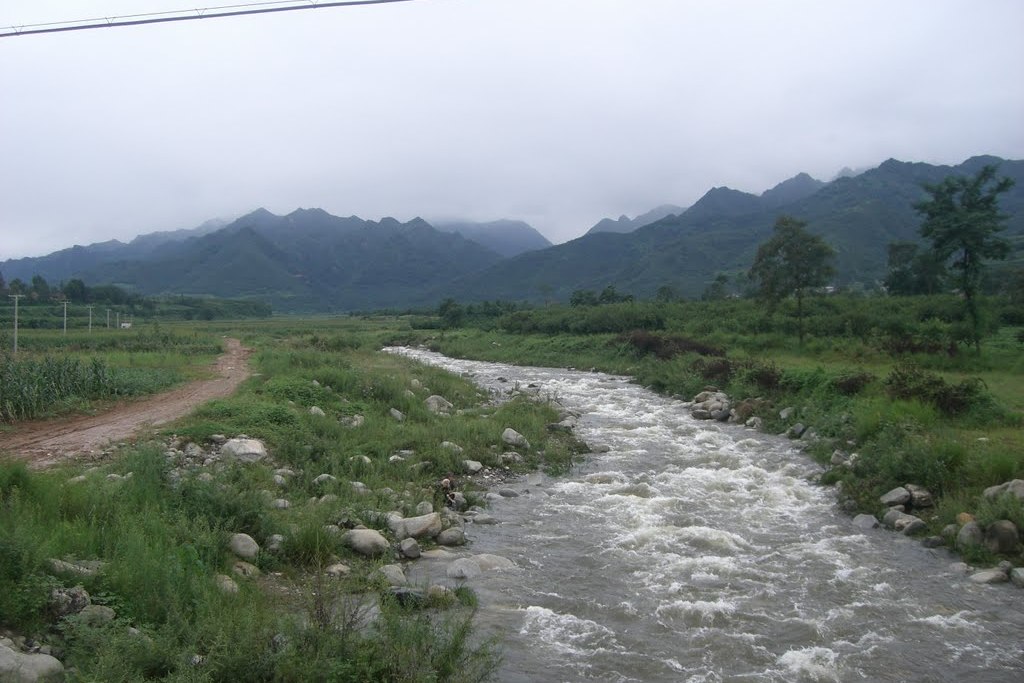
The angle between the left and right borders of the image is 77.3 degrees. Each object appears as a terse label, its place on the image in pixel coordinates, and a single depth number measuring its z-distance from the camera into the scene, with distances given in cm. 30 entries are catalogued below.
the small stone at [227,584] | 703
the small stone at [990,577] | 860
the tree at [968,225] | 2494
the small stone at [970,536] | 945
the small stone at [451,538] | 1006
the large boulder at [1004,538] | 921
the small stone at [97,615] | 572
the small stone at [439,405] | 1953
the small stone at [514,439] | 1614
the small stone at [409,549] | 933
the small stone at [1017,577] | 846
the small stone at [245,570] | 780
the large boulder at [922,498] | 1123
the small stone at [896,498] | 1137
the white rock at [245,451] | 1198
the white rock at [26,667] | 474
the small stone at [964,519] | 991
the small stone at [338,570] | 830
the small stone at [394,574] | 820
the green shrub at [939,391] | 1534
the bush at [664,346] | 3425
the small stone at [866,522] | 1087
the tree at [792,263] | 3238
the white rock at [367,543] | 920
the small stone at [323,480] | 1153
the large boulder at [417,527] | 1002
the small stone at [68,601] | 580
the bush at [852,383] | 1862
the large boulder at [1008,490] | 1002
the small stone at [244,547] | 830
